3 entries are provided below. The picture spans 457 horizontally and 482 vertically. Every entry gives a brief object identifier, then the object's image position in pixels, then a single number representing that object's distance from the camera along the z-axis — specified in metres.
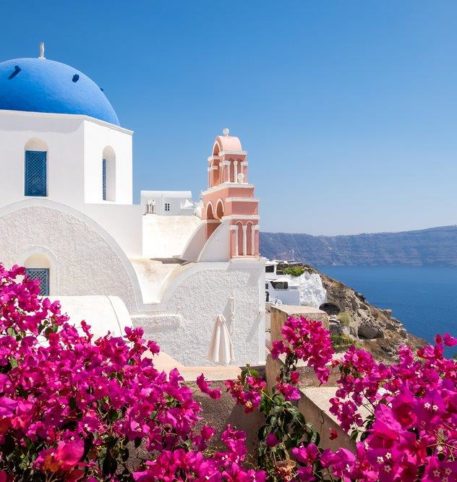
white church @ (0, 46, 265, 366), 9.17
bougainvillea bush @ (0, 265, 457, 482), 1.35
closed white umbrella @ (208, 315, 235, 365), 9.27
